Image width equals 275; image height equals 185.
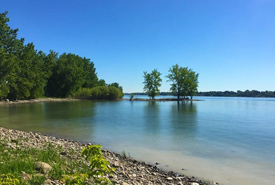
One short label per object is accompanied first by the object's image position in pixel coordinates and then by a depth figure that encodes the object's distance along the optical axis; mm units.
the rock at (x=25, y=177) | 4879
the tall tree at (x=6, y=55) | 43000
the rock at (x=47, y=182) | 4918
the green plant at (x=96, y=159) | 3621
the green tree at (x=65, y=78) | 81000
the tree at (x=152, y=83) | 96188
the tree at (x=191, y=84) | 99125
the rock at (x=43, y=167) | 5794
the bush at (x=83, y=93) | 85356
